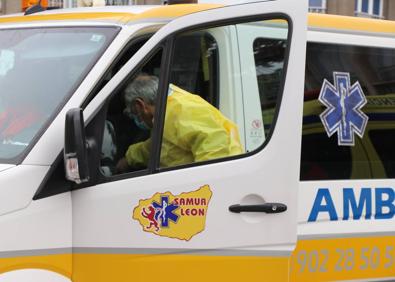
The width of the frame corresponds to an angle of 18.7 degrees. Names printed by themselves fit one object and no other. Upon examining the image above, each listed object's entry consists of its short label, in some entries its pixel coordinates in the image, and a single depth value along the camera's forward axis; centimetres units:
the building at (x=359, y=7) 3854
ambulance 491
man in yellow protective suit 531
